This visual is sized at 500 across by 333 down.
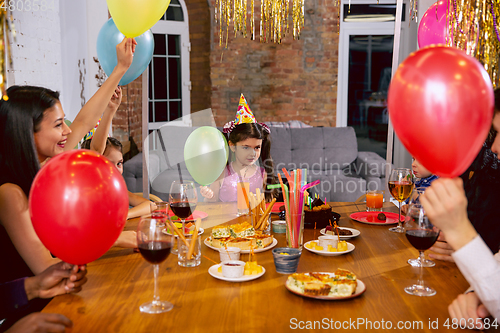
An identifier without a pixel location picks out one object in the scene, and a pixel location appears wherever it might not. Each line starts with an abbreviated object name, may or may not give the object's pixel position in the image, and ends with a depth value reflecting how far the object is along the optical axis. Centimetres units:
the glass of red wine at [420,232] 105
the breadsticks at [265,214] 145
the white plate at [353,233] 145
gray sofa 412
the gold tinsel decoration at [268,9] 251
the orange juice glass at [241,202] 172
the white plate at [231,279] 109
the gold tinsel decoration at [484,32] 140
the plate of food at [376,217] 168
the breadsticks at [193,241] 119
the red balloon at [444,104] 82
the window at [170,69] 533
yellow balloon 157
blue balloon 198
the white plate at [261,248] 132
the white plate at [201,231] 150
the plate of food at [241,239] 131
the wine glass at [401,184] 163
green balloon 218
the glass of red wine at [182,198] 138
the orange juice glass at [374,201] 186
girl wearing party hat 244
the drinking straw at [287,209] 133
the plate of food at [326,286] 99
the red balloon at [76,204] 91
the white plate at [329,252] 129
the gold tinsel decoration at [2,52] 87
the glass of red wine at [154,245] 96
